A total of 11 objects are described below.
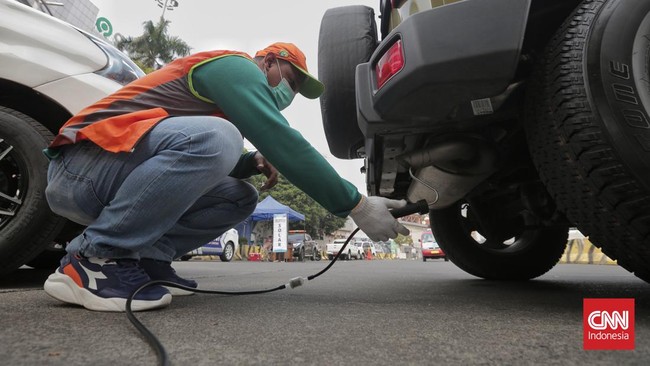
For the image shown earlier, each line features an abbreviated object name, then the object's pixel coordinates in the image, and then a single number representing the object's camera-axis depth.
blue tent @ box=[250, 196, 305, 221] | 16.17
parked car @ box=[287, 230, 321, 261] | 17.88
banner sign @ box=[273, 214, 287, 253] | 15.30
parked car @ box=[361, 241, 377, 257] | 27.97
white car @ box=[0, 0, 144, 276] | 1.73
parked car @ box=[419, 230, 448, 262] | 17.33
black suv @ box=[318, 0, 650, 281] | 1.03
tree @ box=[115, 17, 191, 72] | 20.67
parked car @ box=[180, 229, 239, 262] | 10.66
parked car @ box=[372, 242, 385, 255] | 35.24
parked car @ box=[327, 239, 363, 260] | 22.50
